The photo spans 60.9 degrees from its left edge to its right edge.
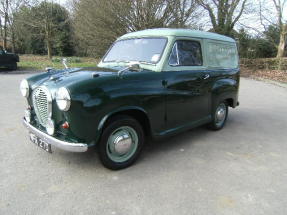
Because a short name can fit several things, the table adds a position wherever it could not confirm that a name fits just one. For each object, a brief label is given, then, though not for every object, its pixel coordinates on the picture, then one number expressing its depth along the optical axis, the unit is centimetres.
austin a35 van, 285
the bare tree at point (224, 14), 1770
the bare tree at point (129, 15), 1438
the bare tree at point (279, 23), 1833
